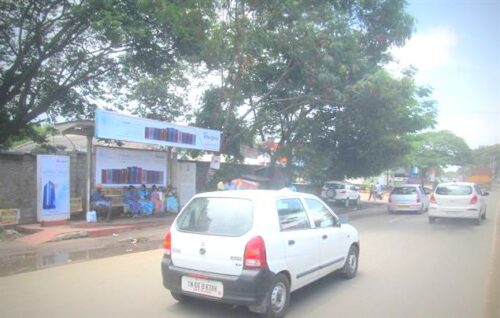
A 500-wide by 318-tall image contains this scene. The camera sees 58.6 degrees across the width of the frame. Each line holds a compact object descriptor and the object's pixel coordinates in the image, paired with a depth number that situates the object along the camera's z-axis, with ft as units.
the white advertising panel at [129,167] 49.52
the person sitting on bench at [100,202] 48.08
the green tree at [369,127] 67.87
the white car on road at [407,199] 71.15
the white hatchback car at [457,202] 51.39
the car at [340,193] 88.69
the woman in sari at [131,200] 52.54
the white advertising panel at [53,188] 43.27
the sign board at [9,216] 41.19
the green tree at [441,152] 205.48
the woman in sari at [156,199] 55.47
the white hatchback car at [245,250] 17.12
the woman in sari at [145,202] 53.93
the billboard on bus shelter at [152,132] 44.70
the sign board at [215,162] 63.05
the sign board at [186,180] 62.18
